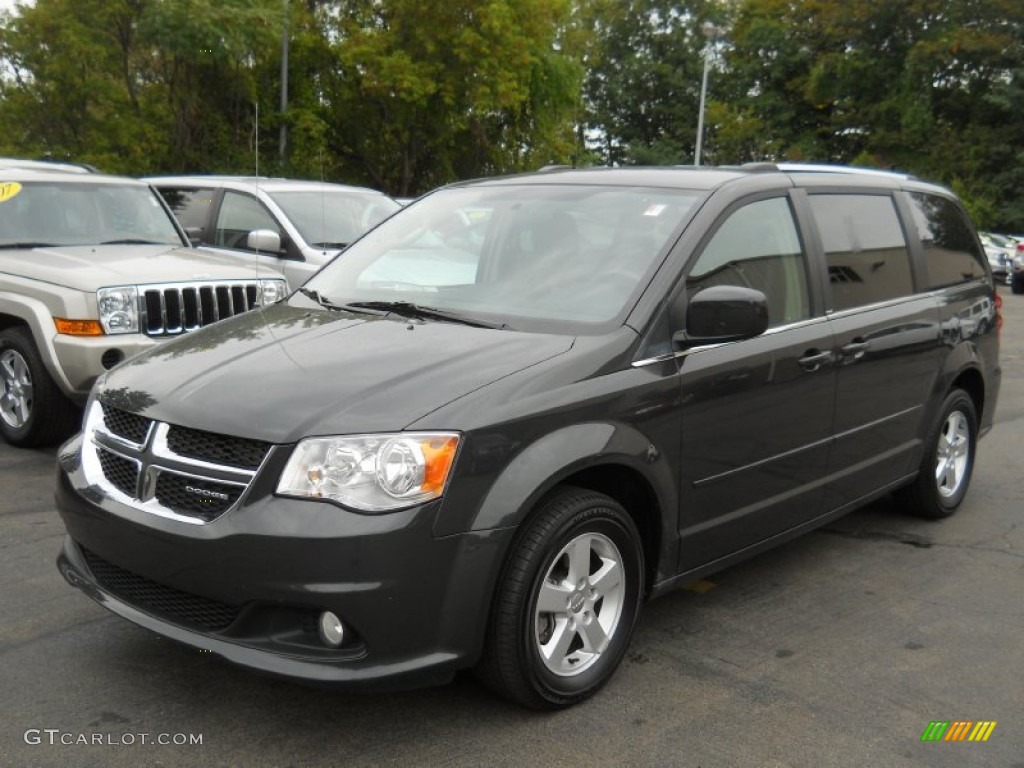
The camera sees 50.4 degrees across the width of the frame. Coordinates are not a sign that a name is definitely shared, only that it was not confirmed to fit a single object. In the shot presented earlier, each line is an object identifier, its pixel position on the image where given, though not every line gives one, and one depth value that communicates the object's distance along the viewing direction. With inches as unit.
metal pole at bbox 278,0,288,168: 761.7
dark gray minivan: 120.2
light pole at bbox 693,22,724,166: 1122.5
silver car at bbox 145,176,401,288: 365.7
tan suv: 247.0
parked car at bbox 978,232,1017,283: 1151.0
